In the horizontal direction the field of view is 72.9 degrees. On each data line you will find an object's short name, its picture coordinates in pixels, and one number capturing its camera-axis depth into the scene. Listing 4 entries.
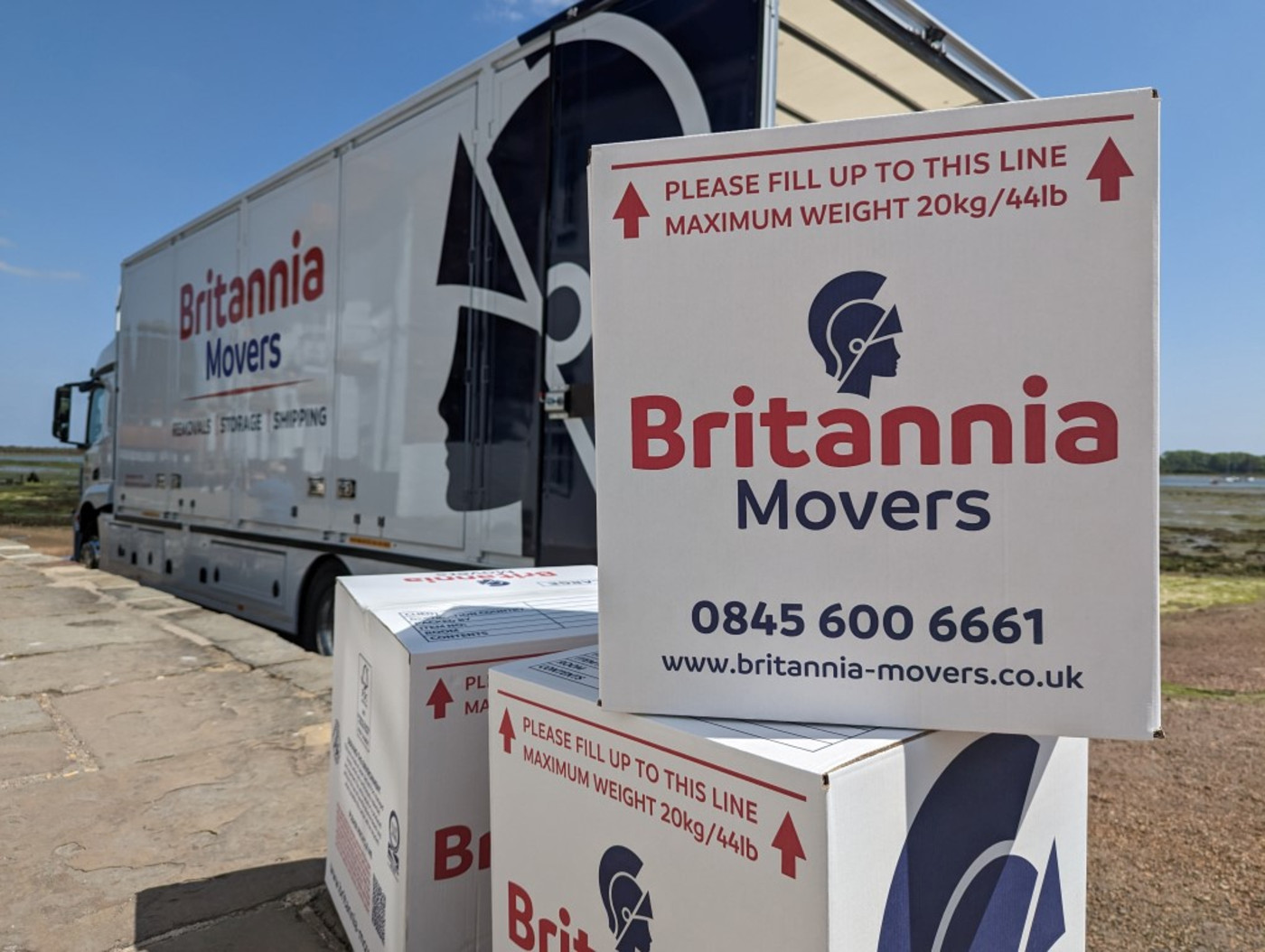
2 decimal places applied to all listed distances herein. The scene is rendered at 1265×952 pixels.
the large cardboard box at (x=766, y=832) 1.00
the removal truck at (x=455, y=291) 3.25
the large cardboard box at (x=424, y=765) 1.47
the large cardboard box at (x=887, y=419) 1.07
